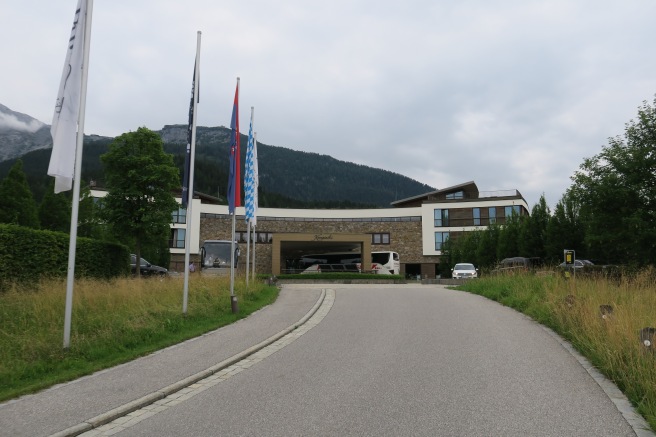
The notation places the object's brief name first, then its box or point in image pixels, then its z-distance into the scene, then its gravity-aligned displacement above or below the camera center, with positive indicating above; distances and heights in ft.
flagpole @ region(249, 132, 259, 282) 69.43 +13.73
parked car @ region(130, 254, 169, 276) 124.47 -2.66
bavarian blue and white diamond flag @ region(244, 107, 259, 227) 68.80 +10.80
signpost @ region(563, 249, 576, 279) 56.24 +0.75
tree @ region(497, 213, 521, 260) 144.46 +6.28
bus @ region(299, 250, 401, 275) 182.90 +0.22
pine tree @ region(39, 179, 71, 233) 136.26 +11.08
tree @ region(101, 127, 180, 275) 89.86 +12.05
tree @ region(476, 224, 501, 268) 158.31 +4.74
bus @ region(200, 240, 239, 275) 91.29 +0.32
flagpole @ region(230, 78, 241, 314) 52.85 +7.85
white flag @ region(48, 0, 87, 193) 30.01 +8.33
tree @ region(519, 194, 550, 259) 132.36 +7.89
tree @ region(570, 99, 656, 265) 68.80 +9.62
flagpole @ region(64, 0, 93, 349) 29.25 +5.51
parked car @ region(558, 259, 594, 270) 112.59 +0.50
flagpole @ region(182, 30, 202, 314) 43.83 +9.03
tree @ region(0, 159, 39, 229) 114.75 +12.24
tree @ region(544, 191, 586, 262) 119.96 +6.99
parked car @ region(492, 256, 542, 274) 77.92 +0.27
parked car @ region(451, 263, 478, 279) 129.90 -2.14
